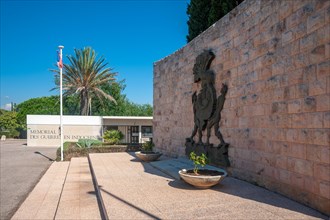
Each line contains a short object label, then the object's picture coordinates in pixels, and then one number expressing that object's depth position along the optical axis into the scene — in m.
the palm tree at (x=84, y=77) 28.16
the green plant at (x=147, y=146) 12.78
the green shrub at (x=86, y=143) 17.71
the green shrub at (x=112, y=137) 20.11
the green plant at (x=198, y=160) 6.43
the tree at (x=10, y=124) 41.97
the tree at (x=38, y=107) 44.98
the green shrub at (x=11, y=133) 41.50
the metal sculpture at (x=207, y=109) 7.86
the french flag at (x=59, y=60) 15.73
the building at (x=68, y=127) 25.91
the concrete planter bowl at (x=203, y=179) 5.94
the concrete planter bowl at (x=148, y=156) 10.98
